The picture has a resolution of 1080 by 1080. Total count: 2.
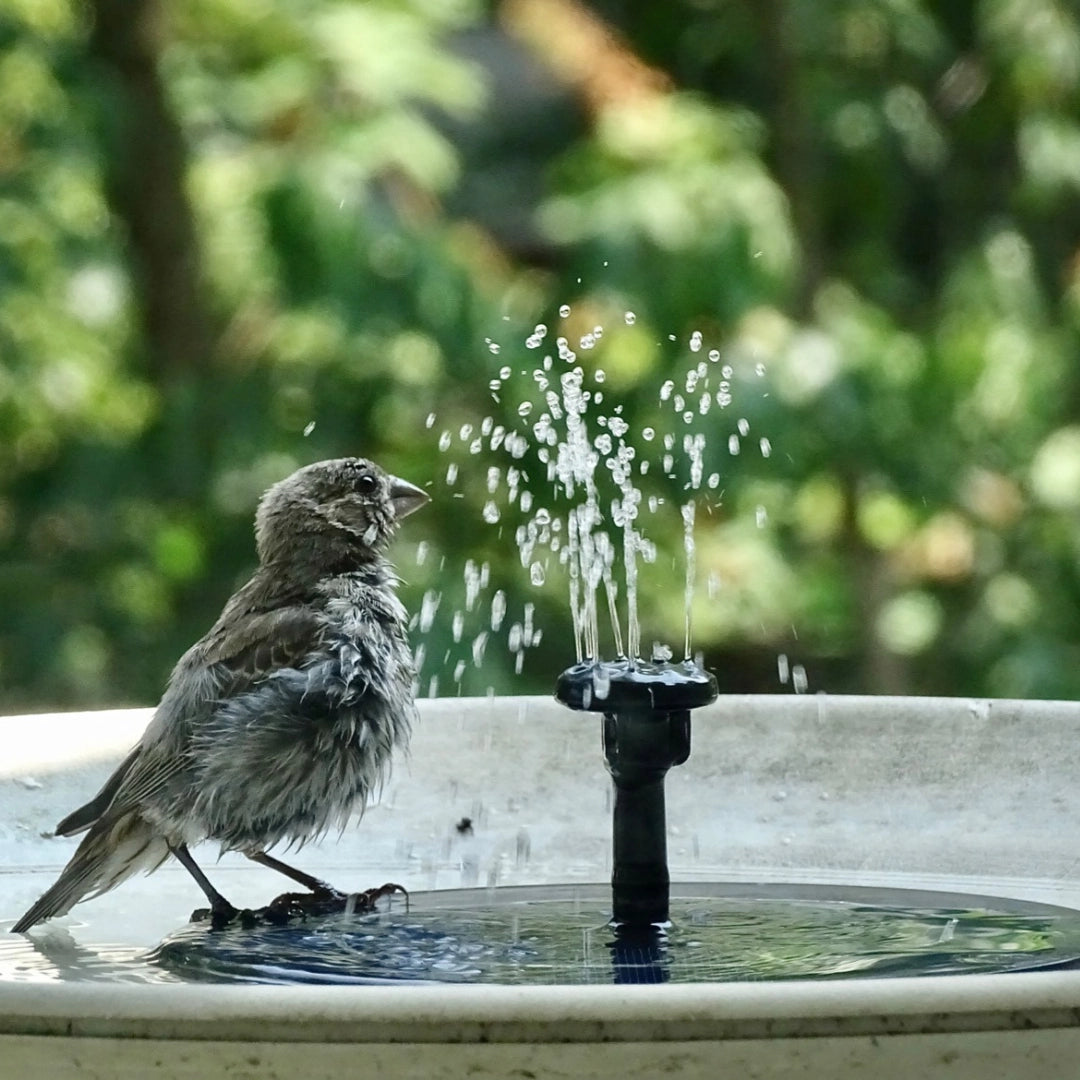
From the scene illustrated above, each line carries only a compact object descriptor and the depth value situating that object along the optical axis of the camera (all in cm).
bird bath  552
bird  589
